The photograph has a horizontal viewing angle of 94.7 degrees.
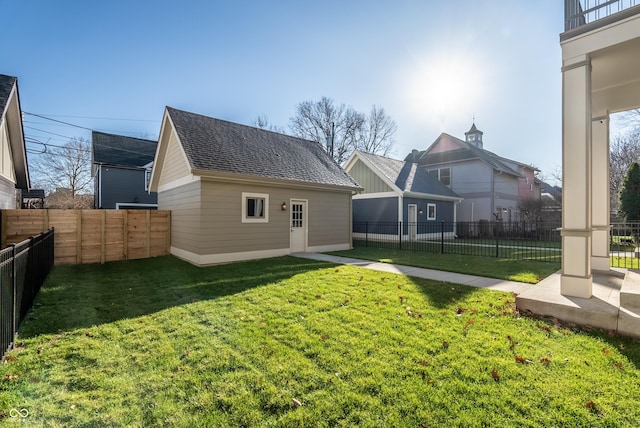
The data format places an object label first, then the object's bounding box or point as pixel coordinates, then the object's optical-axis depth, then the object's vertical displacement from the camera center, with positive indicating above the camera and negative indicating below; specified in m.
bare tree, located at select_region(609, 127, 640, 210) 22.72 +4.96
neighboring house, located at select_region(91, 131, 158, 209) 19.55 +2.93
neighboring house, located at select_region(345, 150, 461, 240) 16.52 +1.13
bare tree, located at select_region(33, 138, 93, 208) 26.03 +3.99
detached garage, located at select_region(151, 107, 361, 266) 9.16 +0.85
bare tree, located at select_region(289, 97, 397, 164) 30.23 +9.55
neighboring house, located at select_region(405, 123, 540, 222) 21.22 +2.97
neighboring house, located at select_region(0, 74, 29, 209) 8.59 +2.52
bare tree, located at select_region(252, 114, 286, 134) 31.09 +9.92
